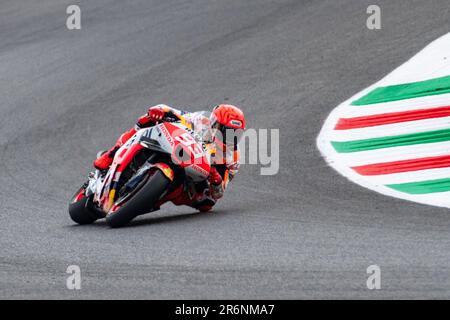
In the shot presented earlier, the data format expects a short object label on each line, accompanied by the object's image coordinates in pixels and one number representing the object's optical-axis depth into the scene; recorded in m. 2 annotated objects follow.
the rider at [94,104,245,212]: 18.14
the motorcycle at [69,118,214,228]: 17.03
